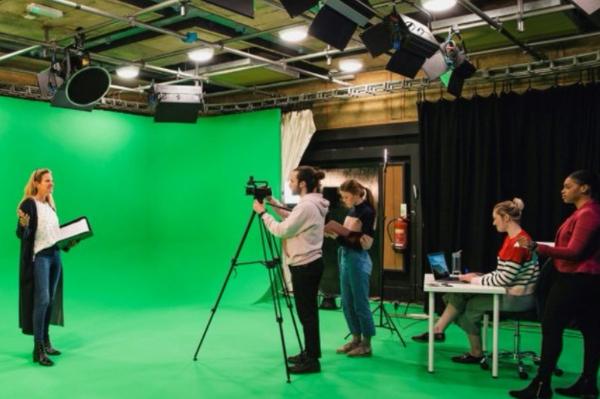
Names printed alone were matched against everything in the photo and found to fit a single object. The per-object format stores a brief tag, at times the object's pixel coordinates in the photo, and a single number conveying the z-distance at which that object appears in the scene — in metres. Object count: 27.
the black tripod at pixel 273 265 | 4.01
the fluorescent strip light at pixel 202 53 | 6.02
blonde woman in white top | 4.50
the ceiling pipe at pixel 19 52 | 5.41
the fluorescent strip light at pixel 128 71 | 6.62
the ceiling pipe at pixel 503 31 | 4.32
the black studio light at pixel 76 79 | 5.09
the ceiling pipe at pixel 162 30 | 4.44
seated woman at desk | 3.99
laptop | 4.38
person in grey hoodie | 4.05
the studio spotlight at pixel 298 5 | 3.40
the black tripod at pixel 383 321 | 5.32
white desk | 3.97
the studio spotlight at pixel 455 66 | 4.80
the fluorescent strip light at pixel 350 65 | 6.54
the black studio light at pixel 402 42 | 4.12
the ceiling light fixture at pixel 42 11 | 4.84
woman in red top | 3.46
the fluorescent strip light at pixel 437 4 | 4.40
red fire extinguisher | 6.98
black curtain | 5.74
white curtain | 7.68
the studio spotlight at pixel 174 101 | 6.56
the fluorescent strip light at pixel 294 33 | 5.18
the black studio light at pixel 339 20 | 3.78
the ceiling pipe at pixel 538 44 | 5.50
